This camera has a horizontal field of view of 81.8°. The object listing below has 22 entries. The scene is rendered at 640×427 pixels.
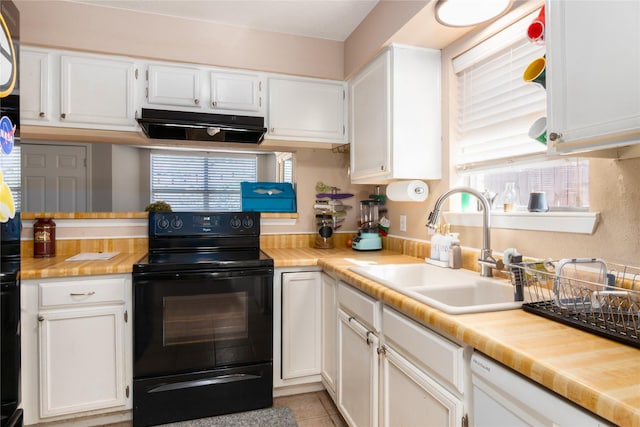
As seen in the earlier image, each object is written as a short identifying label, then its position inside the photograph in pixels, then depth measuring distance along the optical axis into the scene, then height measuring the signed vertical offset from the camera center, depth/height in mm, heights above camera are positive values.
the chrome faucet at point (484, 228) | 1608 -68
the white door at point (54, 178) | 2348 +242
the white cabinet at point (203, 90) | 2295 +804
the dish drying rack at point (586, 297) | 921 -253
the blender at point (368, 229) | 2555 -118
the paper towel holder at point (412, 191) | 2125 +128
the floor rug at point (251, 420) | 1991 -1132
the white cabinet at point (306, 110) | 2514 +725
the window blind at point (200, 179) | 2582 +251
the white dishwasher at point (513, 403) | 728 -417
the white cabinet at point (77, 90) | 2086 +732
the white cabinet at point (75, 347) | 1827 -671
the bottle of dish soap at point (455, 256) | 1843 -218
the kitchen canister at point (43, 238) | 2191 -134
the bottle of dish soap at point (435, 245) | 1955 -172
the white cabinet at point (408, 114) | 2062 +563
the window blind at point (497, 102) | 1591 +523
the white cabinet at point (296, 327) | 2215 -686
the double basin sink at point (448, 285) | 1212 -309
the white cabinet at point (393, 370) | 1075 -566
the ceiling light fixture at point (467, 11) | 1531 +873
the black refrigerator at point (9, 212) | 969 +10
